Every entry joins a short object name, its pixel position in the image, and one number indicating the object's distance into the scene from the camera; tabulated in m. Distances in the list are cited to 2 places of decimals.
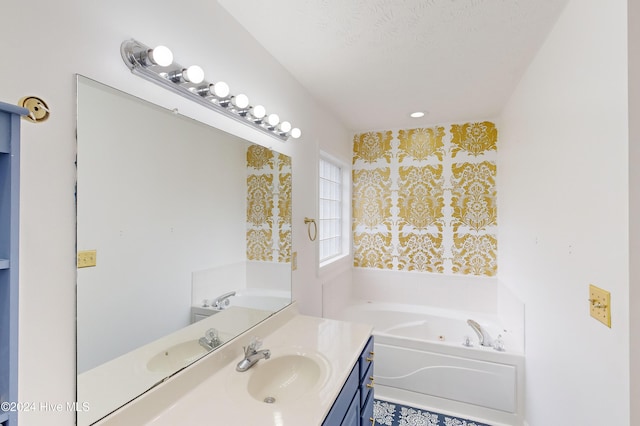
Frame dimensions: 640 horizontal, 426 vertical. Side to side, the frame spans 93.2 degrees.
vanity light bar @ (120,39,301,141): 0.99
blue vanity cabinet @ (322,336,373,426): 1.21
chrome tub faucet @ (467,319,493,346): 2.41
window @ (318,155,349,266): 3.10
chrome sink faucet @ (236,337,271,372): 1.33
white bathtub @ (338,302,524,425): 2.23
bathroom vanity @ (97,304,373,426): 1.01
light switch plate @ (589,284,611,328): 1.09
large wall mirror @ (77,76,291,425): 0.89
